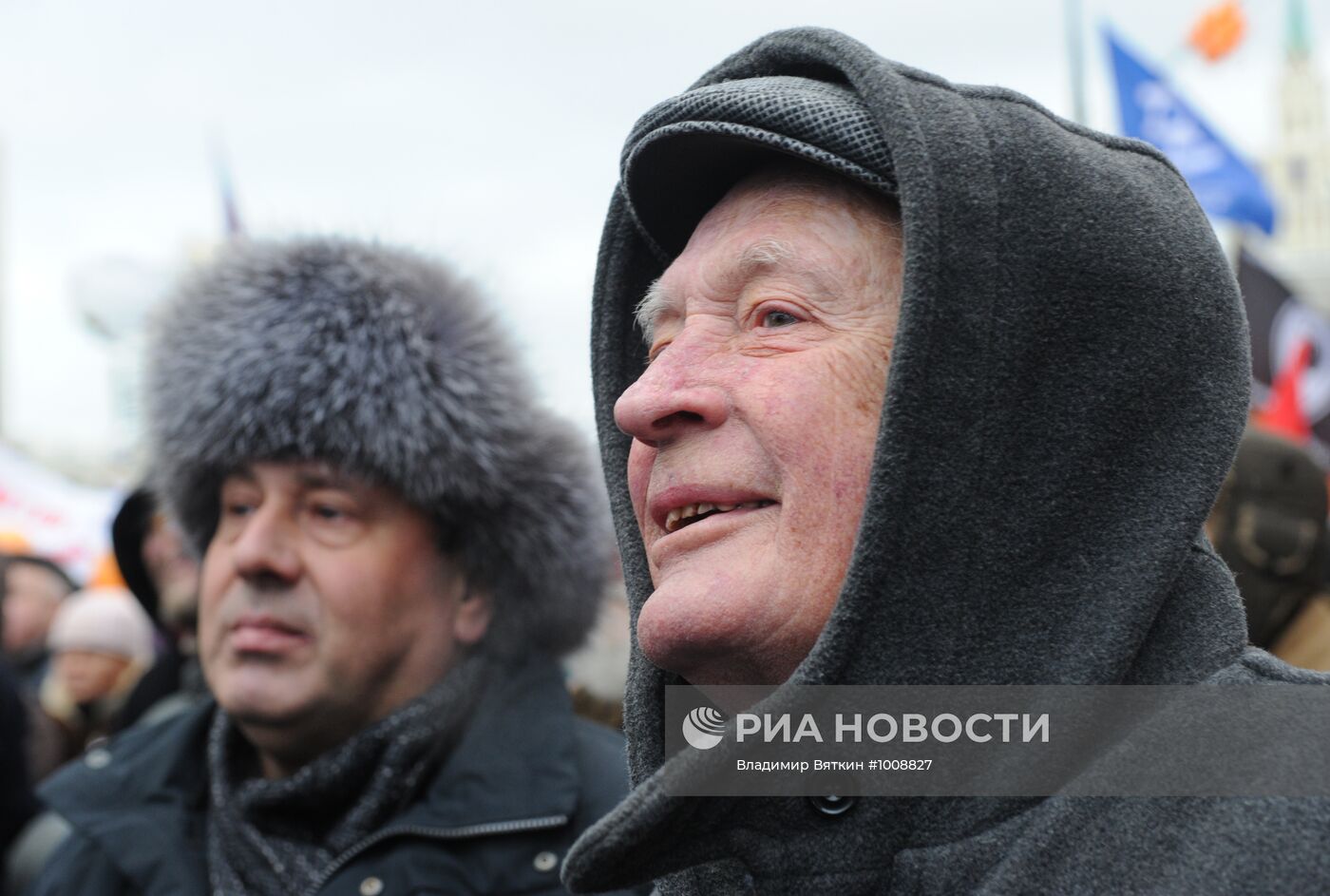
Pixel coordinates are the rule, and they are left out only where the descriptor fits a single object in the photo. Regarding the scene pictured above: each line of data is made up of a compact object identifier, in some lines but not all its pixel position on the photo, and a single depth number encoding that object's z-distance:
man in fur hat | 2.63
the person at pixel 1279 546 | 2.68
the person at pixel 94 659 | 5.62
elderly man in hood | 1.42
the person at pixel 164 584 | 4.05
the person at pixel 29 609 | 6.64
